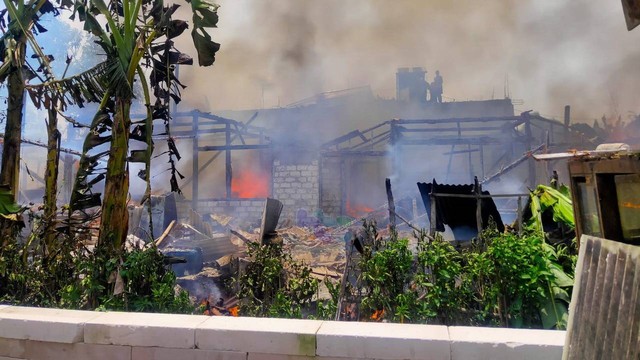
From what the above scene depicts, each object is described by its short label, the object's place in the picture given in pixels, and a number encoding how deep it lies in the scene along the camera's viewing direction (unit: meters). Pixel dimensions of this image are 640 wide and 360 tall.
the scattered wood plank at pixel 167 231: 9.42
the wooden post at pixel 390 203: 6.58
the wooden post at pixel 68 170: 15.99
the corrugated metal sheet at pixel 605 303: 1.64
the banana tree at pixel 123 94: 4.04
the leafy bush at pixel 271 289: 3.29
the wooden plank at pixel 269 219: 6.49
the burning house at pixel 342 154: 14.87
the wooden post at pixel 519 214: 4.94
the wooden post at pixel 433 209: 6.12
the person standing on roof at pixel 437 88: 24.58
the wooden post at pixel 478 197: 5.49
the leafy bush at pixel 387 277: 3.15
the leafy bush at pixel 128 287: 3.38
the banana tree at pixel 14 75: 4.84
